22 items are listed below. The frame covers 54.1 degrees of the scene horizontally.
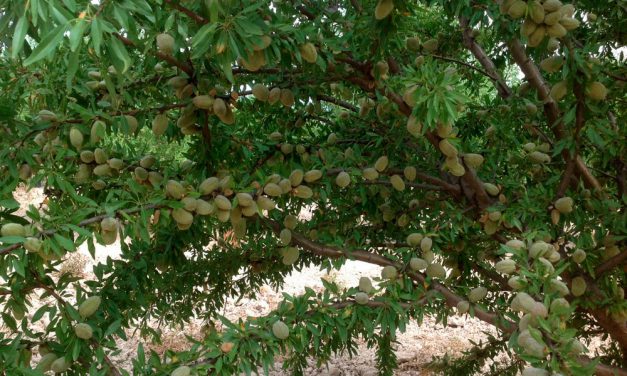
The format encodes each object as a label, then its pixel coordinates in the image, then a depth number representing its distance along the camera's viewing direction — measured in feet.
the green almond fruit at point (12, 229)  3.32
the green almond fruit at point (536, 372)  2.80
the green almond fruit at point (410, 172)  5.19
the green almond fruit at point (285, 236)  5.00
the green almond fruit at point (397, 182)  5.15
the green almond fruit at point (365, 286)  4.67
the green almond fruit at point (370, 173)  4.99
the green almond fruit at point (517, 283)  3.28
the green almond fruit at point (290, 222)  5.06
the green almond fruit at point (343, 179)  4.78
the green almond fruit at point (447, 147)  4.42
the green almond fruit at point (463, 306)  4.75
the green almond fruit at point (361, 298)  4.52
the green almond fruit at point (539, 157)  5.10
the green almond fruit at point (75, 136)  4.07
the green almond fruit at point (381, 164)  5.04
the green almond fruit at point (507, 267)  3.84
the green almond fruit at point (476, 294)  4.75
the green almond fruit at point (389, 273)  4.69
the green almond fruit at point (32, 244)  3.28
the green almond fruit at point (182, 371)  3.67
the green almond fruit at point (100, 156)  4.48
